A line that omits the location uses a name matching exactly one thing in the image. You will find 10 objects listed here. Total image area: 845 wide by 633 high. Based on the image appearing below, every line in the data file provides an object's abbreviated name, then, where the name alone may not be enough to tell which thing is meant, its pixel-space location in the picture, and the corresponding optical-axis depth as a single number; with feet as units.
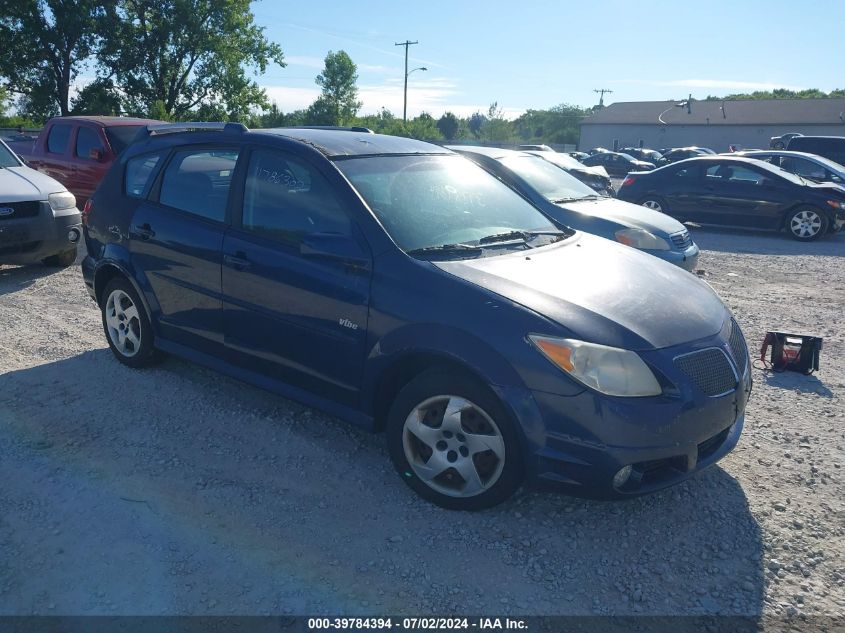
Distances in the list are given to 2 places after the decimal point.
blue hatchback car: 10.09
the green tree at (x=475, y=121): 425.48
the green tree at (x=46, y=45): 102.73
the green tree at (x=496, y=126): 271.69
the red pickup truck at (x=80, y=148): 36.42
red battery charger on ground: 17.66
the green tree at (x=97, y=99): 111.34
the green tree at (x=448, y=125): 298.35
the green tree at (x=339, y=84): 220.84
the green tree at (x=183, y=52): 110.93
